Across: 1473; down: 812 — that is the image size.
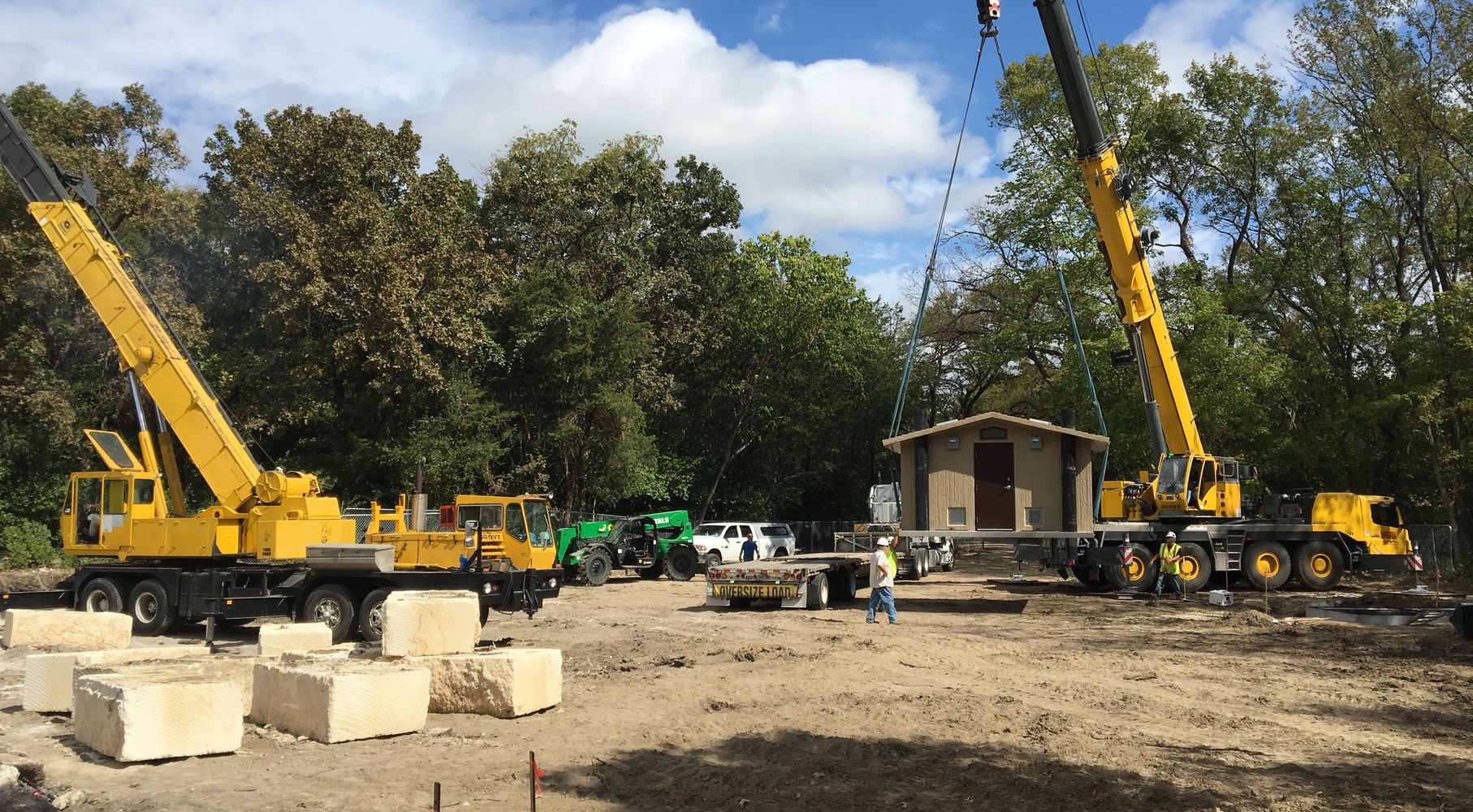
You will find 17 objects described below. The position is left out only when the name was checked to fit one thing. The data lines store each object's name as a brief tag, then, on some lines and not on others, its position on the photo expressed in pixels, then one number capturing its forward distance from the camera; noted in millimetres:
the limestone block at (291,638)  11891
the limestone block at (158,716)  7961
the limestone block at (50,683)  9898
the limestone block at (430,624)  10531
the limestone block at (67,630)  12766
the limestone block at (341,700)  8750
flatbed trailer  19609
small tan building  19516
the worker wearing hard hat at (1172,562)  21859
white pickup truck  32438
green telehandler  27250
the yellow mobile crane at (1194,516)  22672
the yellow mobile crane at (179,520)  16016
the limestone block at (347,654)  10773
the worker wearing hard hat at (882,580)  17344
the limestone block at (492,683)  9844
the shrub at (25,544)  27234
